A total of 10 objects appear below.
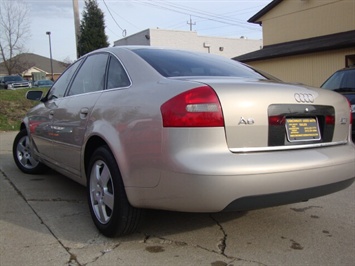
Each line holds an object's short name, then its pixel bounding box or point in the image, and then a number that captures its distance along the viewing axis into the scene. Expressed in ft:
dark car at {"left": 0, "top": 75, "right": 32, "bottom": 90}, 98.63
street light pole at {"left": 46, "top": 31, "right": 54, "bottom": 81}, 160.66
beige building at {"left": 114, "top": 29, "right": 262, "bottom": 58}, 121.29
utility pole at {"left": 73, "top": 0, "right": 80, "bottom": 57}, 66.69
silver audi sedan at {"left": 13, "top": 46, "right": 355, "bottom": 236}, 8.64
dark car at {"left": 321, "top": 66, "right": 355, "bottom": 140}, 26.10
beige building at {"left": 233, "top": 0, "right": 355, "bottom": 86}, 56.80
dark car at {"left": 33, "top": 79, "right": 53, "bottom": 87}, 110.11
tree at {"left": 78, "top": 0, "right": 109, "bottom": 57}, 100.58
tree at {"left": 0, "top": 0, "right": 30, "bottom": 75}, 98.62
